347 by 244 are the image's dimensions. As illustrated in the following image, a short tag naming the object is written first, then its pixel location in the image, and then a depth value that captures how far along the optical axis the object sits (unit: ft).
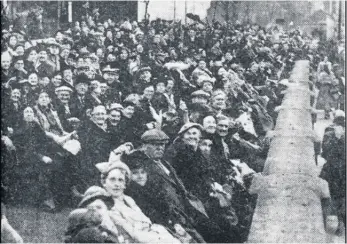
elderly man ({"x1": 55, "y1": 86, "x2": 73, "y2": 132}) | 14.23
